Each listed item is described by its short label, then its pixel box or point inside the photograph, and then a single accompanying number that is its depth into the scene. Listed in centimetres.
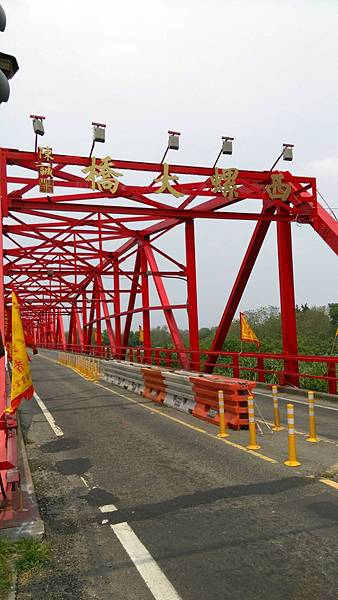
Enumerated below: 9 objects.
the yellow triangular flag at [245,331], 1614
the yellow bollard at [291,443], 677
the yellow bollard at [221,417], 891
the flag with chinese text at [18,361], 558
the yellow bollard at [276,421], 915
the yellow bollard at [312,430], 802
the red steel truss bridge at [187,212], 1323
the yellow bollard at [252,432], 789
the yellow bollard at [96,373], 2131
